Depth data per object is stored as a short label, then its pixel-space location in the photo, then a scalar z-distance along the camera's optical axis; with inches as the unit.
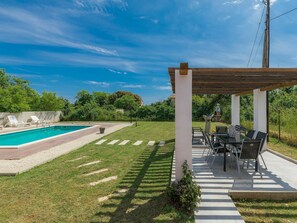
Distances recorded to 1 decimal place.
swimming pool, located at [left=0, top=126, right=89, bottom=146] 531.0
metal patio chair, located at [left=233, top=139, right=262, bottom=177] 194.4
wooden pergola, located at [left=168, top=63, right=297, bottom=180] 151.9
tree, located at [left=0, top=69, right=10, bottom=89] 1385.3
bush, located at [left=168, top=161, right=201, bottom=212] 139.3
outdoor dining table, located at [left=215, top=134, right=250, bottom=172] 222.5
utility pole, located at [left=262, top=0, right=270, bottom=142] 424.2
